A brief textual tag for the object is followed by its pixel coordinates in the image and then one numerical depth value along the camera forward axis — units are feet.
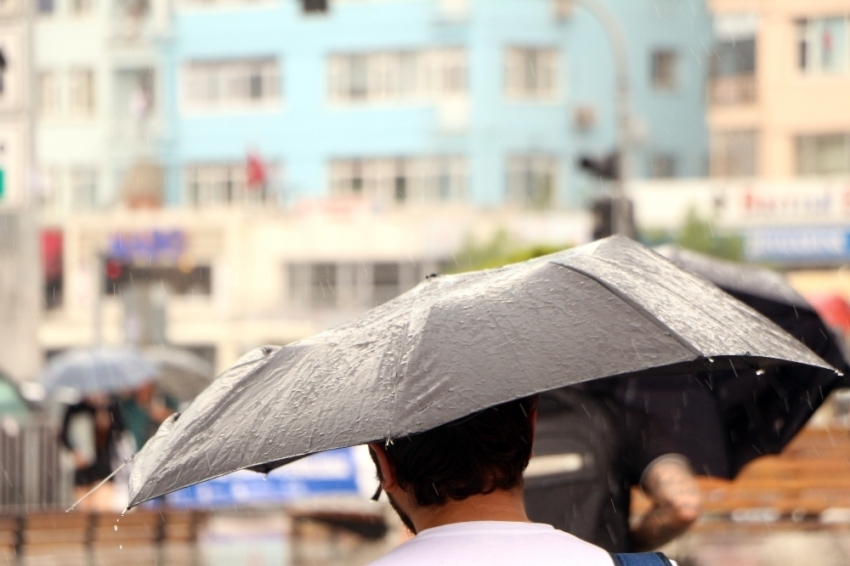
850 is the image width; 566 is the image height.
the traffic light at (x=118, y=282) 147.36
